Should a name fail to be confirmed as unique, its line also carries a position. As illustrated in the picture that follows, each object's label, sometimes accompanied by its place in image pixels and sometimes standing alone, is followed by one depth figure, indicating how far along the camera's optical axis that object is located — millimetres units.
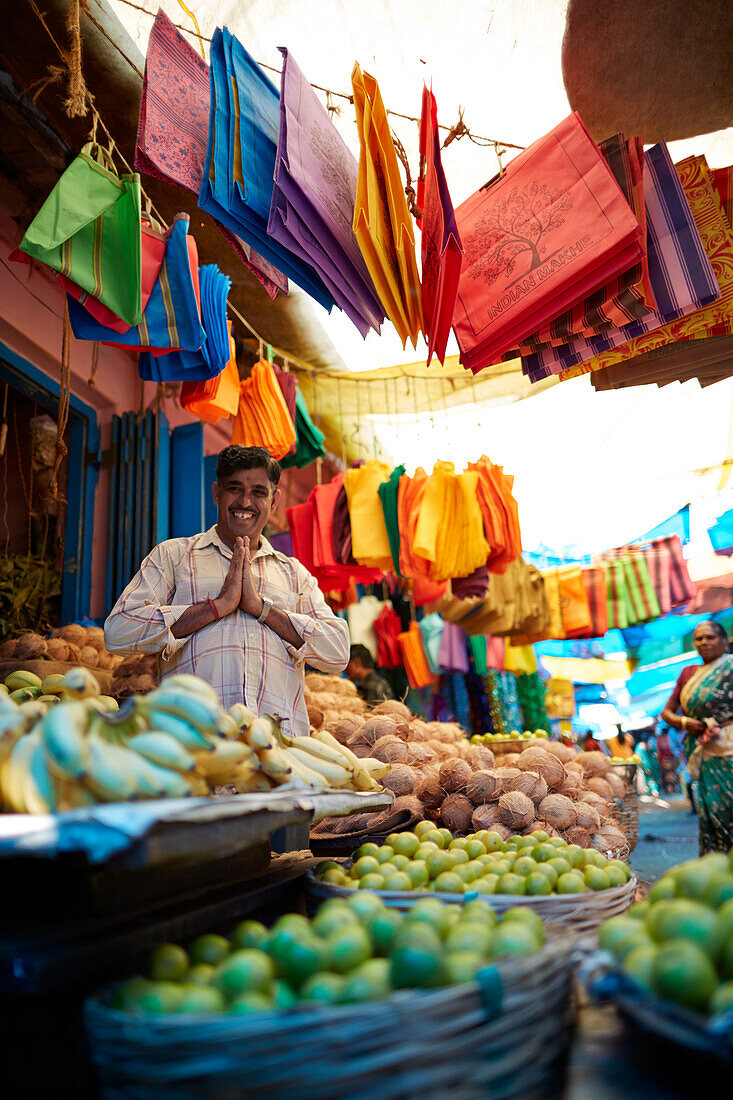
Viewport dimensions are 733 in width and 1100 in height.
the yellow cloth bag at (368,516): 4707
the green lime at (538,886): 1459
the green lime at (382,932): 1036
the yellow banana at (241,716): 1417
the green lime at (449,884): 1463
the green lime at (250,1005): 835
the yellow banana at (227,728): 1099
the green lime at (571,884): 1490
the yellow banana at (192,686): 1160
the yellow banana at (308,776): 1443
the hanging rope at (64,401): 2729
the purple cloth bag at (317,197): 2391
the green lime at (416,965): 894
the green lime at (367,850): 1760
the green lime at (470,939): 971
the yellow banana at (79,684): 1155
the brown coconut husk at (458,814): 2469
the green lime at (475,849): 1833
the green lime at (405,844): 1799
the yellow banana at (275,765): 1347
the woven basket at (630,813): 4202
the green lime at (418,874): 1532
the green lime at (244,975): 910
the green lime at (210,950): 1043
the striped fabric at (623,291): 2678
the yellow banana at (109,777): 940
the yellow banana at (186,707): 1097
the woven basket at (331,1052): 769
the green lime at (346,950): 949
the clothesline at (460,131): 2855
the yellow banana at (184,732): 1081
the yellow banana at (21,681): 1920
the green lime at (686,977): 833
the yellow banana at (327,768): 1626
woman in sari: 4527
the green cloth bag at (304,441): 4535
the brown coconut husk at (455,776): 2609
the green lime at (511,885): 1446
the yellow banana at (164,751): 1020
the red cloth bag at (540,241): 2582
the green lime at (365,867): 1595
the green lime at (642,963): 869
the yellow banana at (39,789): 1000
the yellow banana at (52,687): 1822
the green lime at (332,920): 1033
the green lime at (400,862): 1626
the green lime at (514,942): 971
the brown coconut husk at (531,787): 2512
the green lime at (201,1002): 847
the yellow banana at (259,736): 1335
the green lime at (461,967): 893
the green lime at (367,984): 858
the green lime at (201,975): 953
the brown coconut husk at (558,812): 2445
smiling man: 2424
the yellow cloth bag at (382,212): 2434
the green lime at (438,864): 1621
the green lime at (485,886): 1463
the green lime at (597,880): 1556
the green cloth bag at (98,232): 2363
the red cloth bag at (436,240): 2393
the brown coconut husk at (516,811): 2359
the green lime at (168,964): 977
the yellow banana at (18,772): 1019
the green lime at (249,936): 1086
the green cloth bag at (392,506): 4691
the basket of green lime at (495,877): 1383
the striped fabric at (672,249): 2703
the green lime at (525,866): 1571
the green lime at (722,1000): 785
